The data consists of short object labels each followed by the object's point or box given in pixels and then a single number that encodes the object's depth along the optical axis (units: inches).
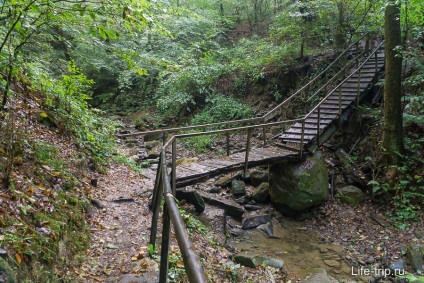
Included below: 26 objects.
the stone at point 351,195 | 355.6
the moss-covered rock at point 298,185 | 340.8
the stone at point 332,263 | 266.8
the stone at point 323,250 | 287.6
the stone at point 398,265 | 253.8
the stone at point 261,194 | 372.5
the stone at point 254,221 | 318.0
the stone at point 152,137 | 528.9
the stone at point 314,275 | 227.3
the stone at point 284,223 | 335.6
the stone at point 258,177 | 398.3
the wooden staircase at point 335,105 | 372.5
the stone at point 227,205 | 329.7
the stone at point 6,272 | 92.9
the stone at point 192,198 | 300.8
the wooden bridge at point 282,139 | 85.1
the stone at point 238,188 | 374.9
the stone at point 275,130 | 493.4
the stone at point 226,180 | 394.4
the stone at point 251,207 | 356.5
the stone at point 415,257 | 251.6
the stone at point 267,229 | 313.3
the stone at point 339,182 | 377.1
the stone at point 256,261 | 228.2
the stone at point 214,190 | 378.2
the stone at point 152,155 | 432.0
